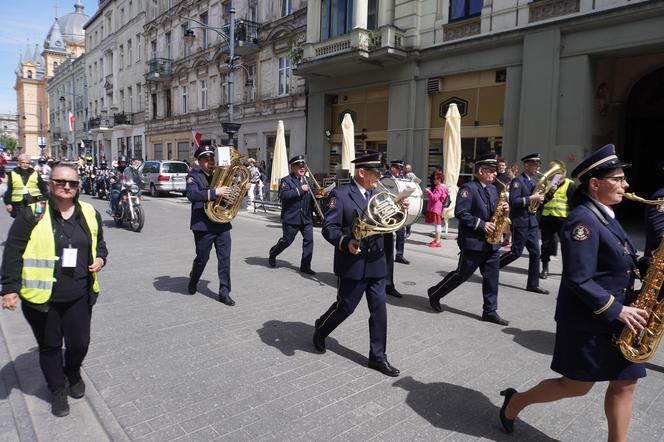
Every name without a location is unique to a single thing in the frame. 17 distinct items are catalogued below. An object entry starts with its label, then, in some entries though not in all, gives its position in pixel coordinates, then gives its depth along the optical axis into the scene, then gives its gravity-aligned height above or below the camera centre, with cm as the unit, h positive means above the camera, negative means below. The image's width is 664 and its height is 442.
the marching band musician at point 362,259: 398 -77
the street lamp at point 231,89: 1670 +290
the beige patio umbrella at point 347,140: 1434 +84
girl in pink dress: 1127 -74
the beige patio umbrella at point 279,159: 1609 +23
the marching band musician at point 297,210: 787 -74
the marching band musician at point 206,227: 593 -79
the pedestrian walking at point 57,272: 311 -75
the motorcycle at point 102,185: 2175 -111
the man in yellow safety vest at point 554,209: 720 -56
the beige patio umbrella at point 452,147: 1227 +60
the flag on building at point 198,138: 1727 +96
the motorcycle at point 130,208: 1208 -120
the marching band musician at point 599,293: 260 -67
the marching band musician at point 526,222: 695 -75
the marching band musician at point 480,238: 552 -80
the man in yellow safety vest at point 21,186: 818 -46
